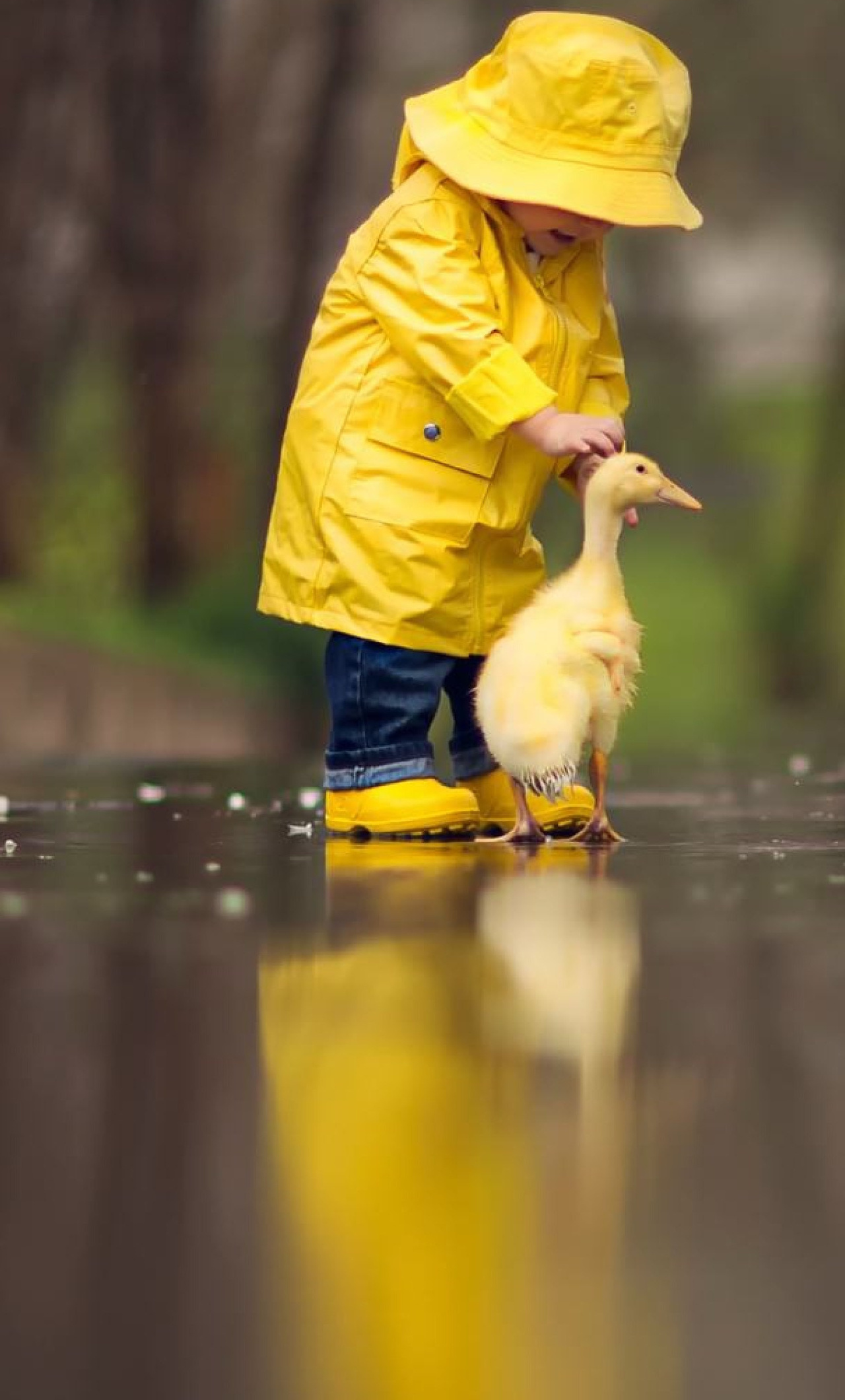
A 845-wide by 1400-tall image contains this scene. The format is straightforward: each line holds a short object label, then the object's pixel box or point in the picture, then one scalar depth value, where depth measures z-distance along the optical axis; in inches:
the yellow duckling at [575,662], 392.0
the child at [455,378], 416.2
